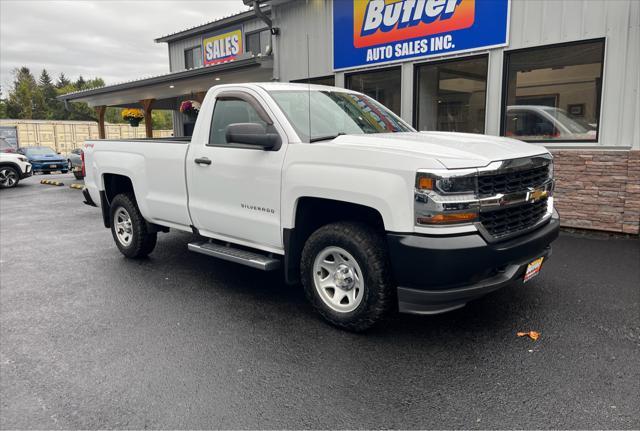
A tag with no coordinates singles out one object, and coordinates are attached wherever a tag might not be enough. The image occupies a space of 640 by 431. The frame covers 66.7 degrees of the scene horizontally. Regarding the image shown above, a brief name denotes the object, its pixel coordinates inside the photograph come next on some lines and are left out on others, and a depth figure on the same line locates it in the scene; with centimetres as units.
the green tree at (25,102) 7875
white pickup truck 336
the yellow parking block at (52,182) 1866
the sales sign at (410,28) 824
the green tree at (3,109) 7669
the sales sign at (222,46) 1923
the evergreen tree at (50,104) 8350
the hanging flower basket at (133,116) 2459
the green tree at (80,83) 10631
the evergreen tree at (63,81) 11944
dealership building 708
